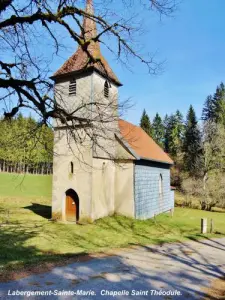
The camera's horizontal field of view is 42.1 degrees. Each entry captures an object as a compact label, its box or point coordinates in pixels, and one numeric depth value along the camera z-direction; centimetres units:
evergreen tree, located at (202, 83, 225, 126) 5506
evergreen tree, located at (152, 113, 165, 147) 8315
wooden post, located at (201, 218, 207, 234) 1716
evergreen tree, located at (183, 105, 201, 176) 3616
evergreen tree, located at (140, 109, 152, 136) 6465
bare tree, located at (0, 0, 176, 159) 651
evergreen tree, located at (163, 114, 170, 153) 7838
